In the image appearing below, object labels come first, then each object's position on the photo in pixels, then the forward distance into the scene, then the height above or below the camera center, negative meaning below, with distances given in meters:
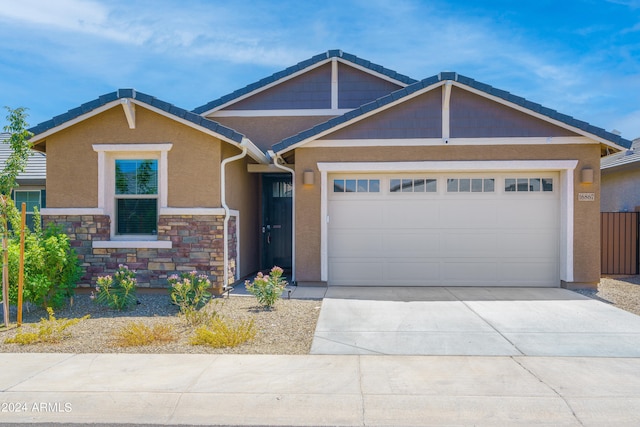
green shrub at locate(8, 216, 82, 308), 7.91 -0.89
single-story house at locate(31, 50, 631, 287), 9.35 +0.56
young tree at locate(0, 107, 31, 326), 7.38 +0.66
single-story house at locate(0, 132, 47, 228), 13.72 +0.70
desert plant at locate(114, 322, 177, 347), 6.46 -1.66
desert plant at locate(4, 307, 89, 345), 6.54 -1.66
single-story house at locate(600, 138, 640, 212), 13.75 +1.05
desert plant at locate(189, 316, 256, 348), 6.38 -1.63
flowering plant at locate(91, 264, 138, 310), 8.30 -1.32
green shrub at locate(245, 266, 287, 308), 8.33 -1.29
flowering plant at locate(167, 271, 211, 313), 8.08 -1.29
